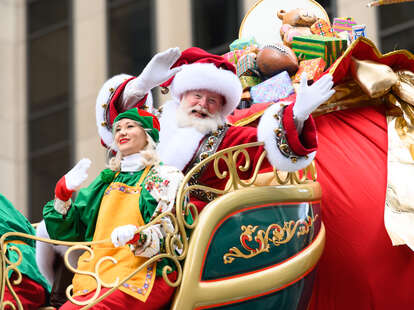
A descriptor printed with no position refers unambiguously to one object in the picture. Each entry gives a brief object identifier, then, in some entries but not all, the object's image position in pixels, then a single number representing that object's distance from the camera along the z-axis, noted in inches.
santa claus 386.3
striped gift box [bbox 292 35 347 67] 442.3
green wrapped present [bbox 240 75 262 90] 454.1
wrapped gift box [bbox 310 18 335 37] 470.9
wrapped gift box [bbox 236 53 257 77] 461.4
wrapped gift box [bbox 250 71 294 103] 431.2
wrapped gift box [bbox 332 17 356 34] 488.1
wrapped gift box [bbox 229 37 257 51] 486.9
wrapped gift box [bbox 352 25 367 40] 478.3
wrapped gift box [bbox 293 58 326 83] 425.8
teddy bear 474.6
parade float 330.6
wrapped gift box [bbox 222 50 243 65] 468.8
